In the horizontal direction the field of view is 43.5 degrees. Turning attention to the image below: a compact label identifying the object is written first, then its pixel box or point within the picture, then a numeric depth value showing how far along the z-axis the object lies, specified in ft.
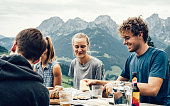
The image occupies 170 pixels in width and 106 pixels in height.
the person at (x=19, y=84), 5.27
